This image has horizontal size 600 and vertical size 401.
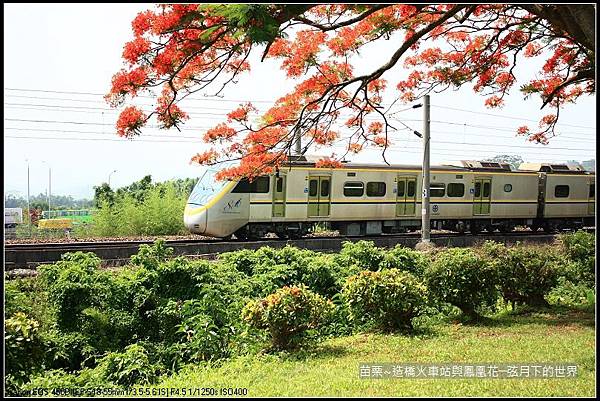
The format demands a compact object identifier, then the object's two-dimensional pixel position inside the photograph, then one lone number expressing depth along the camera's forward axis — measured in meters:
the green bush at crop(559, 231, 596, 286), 9.04
